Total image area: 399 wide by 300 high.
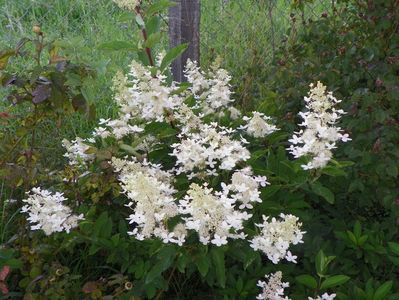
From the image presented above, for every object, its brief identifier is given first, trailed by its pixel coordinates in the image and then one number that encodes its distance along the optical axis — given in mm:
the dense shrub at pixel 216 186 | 1923
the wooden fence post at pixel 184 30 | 3242
